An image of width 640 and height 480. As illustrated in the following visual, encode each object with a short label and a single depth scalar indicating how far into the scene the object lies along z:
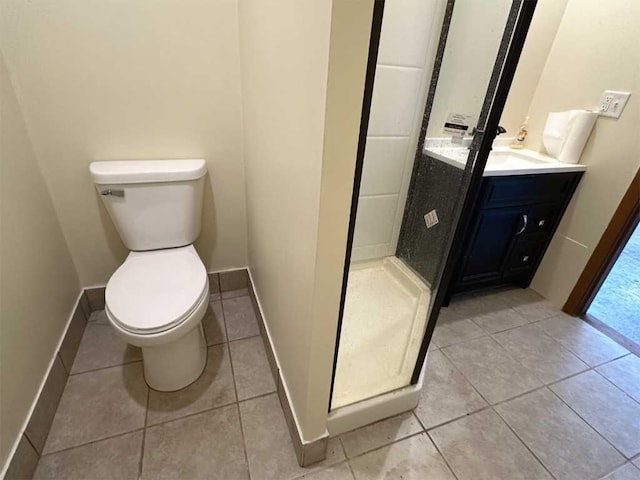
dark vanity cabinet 1.69
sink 1.60
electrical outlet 1.62
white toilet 1.13
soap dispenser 2.10
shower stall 0.94
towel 1.75
